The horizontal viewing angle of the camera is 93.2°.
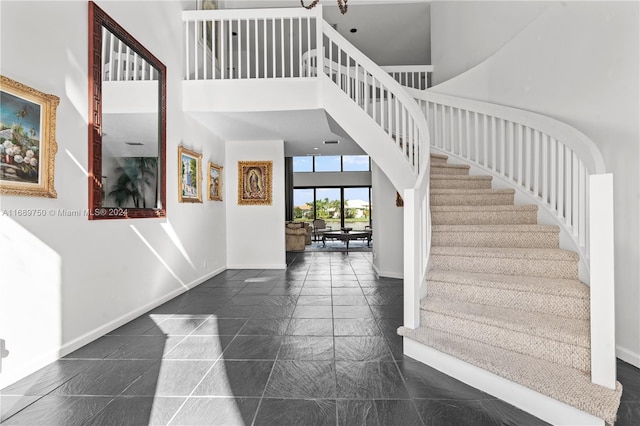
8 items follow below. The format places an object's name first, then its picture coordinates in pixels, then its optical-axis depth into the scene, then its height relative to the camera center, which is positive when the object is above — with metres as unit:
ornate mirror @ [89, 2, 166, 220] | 2.47 +0.86
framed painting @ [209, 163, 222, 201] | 5.05 +0.57
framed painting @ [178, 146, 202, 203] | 3.94 +0.55
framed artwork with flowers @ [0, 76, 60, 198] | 1.77 +0.48
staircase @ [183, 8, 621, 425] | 1.54 -0.14
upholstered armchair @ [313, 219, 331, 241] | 11.89 -0.41
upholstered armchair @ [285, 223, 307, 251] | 8.55 -0.69
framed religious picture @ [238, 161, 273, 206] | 5.79 +0.63
